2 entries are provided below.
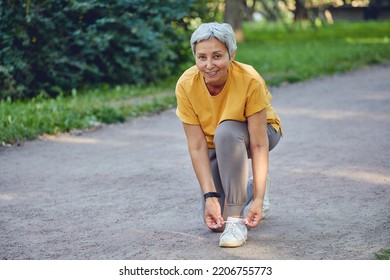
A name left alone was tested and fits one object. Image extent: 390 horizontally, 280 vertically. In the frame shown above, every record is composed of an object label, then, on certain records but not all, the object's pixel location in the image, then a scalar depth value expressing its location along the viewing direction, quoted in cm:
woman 607
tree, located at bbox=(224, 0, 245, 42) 2789
